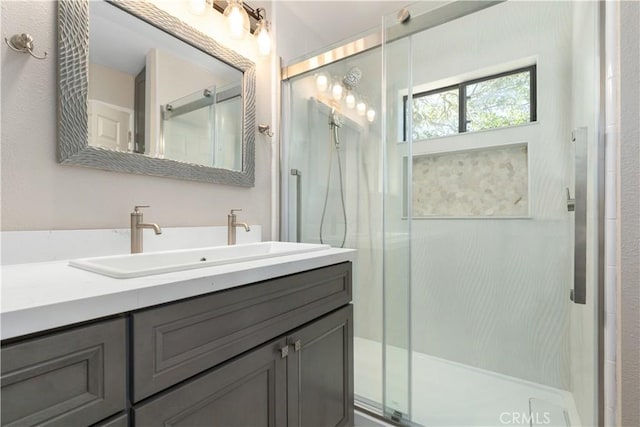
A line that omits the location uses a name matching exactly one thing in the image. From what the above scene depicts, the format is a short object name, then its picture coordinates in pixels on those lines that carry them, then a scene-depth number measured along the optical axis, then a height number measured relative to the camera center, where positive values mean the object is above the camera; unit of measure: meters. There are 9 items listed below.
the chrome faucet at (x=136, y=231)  1.10 -0.07
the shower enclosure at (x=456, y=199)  1.58 +0.09
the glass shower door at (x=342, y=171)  1.77 +0.28
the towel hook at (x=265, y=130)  1.76 +0.50
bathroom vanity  0.47 -0.29
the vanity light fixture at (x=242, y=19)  1.44 +1.00
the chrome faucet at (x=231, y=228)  1.49 -0.08
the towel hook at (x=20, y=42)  0.89 +0.51
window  1.81 +0.71
